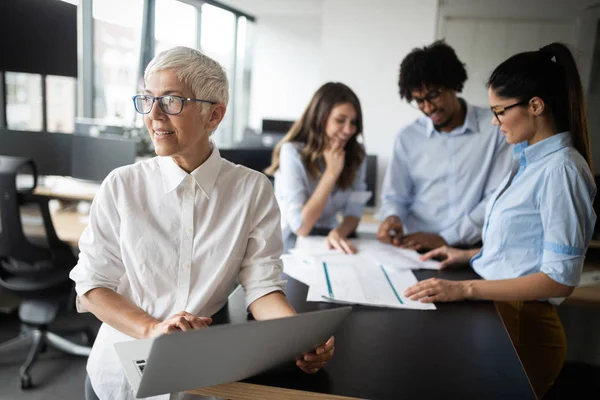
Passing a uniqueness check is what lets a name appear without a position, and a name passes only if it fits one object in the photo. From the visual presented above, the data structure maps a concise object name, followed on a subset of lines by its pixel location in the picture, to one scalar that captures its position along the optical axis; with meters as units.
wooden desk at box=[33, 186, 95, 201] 3.13
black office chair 2.60
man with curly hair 2.04
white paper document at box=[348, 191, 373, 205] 2.34
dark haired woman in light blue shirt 1.38
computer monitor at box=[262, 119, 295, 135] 4.65
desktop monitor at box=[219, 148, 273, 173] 2.45
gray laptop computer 0.76
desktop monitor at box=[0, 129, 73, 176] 2.32
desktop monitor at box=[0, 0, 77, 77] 1.82
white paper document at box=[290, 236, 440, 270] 1.79
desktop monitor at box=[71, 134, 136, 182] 3.03
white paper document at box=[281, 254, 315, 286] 1.58
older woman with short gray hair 1.14
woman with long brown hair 2.17
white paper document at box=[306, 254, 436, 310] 1.42
